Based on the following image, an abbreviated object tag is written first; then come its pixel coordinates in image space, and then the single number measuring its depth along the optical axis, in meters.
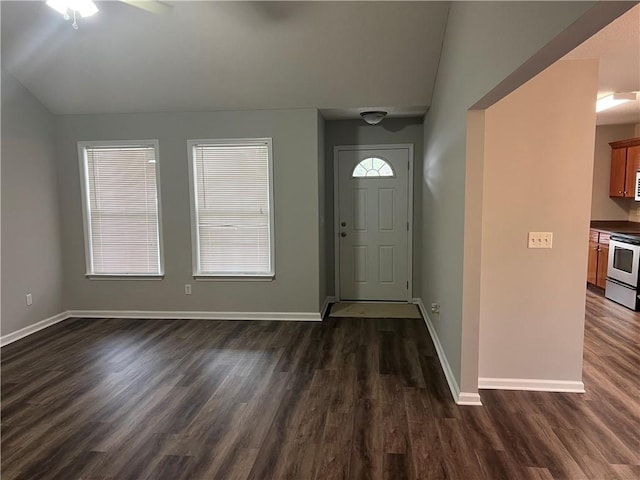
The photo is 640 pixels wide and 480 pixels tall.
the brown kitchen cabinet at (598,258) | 5.52
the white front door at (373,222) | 5.28
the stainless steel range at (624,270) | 4.82
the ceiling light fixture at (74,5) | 2.46
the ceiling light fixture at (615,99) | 4.33
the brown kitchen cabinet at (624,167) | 5.85
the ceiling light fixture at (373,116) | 4.56
